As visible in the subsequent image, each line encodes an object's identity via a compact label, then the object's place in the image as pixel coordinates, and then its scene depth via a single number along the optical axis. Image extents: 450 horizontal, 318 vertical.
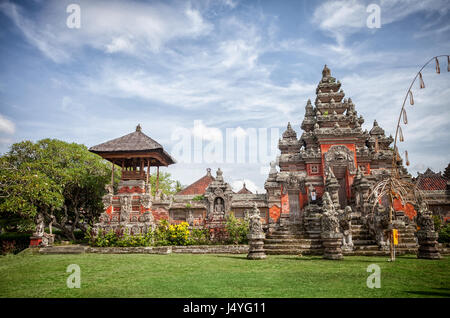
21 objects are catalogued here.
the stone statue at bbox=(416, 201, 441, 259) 10.23
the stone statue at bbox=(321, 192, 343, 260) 10.47
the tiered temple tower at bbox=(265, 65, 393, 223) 17.73
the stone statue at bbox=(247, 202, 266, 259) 10.91
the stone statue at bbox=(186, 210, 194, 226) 16.76
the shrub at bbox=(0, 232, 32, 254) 19.23
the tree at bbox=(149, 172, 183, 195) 33.56
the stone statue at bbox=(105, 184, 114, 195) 17.85
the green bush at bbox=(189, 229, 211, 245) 15.05
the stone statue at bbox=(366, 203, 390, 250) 11.68
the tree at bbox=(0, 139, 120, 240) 16.19
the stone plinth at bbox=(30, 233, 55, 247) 15.90
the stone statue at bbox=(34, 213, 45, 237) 16.22
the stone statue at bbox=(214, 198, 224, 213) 17.14
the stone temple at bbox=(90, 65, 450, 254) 14.89
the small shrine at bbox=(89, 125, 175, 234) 16.08
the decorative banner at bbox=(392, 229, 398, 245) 9.18
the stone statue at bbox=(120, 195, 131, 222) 16.66
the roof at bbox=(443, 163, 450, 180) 20.19
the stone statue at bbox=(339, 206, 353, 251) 12.27
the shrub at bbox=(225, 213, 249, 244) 15.04
